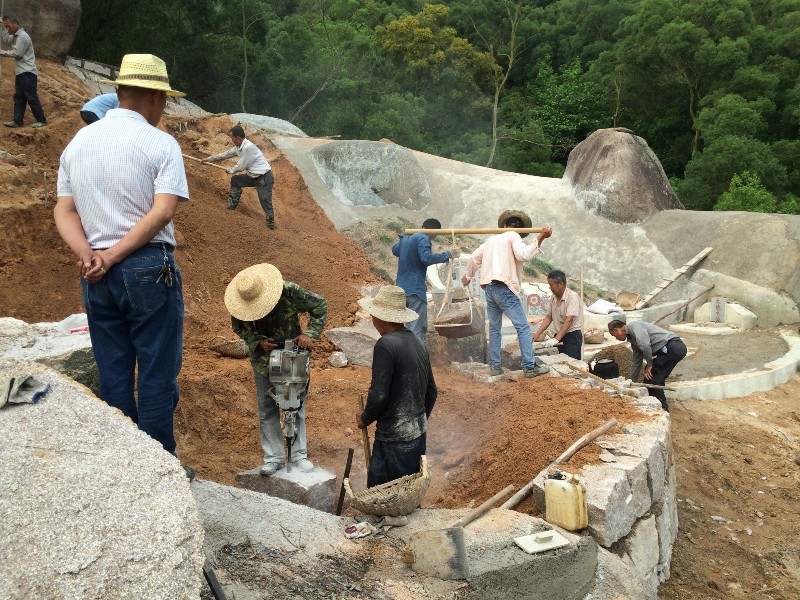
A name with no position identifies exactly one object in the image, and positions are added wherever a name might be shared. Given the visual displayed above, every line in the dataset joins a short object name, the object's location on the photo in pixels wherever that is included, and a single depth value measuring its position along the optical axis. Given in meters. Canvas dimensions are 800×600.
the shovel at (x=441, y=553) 3.65
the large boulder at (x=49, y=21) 14.48
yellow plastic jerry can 4.44
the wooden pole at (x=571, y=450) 4.79
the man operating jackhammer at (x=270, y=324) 4.59
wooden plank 14.94
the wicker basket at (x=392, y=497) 4.09
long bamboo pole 7.54
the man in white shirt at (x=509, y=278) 7.33
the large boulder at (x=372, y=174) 16.59
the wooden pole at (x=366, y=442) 4.67
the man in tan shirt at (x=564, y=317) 8.16
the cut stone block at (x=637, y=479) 5.03
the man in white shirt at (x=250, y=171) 11.03
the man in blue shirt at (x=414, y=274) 7.82
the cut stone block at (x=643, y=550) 4.88
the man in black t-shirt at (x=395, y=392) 4.36
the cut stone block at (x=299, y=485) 4.76
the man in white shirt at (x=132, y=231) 3.10
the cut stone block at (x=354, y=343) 8.79
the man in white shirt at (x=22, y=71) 10.18
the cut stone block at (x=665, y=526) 5.49
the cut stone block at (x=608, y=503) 4.56
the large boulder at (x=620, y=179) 17.62
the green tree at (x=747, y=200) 20.64
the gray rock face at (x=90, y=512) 2.09
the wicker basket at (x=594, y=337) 11.16
